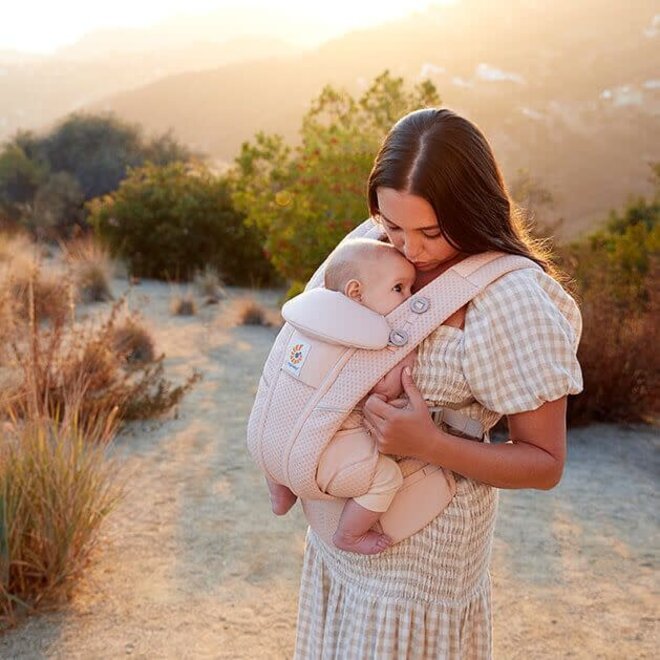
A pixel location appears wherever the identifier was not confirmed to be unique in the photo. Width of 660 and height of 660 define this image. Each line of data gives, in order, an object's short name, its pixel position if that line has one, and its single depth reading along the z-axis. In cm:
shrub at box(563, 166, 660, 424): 665
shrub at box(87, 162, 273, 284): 1373
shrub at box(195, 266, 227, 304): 1170
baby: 164
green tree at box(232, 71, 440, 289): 910
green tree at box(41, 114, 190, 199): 2192
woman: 158
